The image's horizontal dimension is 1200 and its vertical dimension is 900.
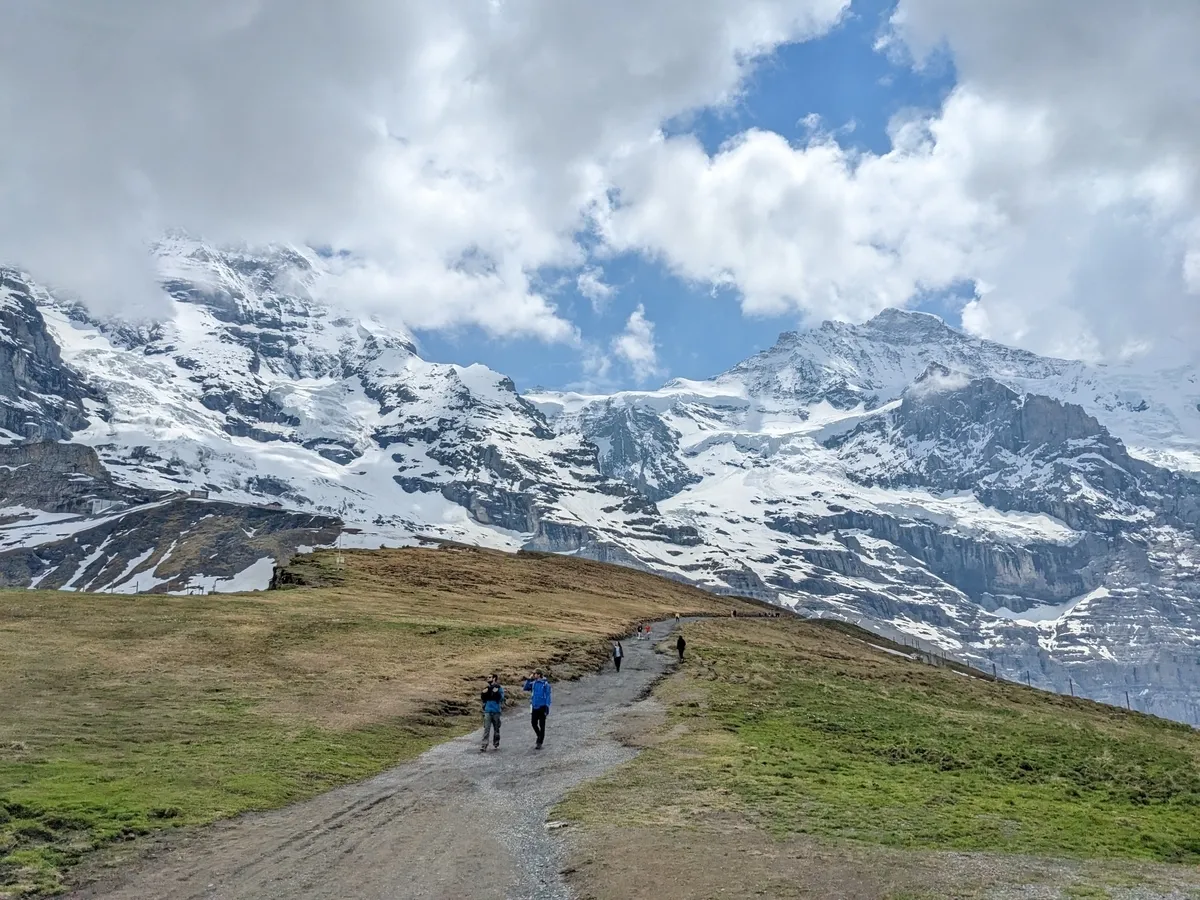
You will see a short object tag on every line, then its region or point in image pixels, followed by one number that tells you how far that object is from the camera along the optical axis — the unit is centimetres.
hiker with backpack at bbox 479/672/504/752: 3419
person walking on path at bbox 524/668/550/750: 3459
